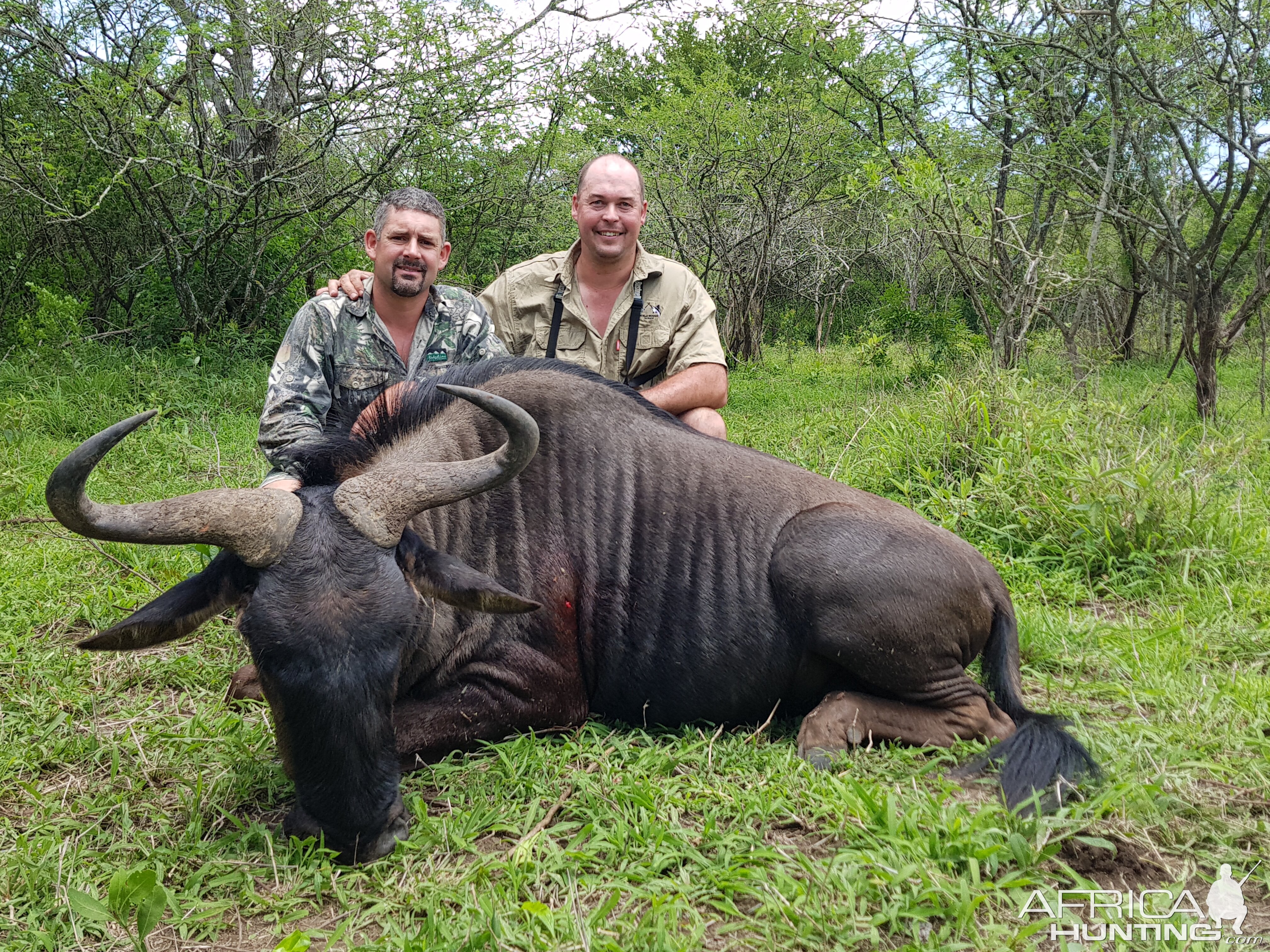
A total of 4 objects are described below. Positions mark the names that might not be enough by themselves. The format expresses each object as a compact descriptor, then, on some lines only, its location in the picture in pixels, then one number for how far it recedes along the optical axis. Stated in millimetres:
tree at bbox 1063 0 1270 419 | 7215
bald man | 5500
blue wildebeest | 2836
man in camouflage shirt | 4602
